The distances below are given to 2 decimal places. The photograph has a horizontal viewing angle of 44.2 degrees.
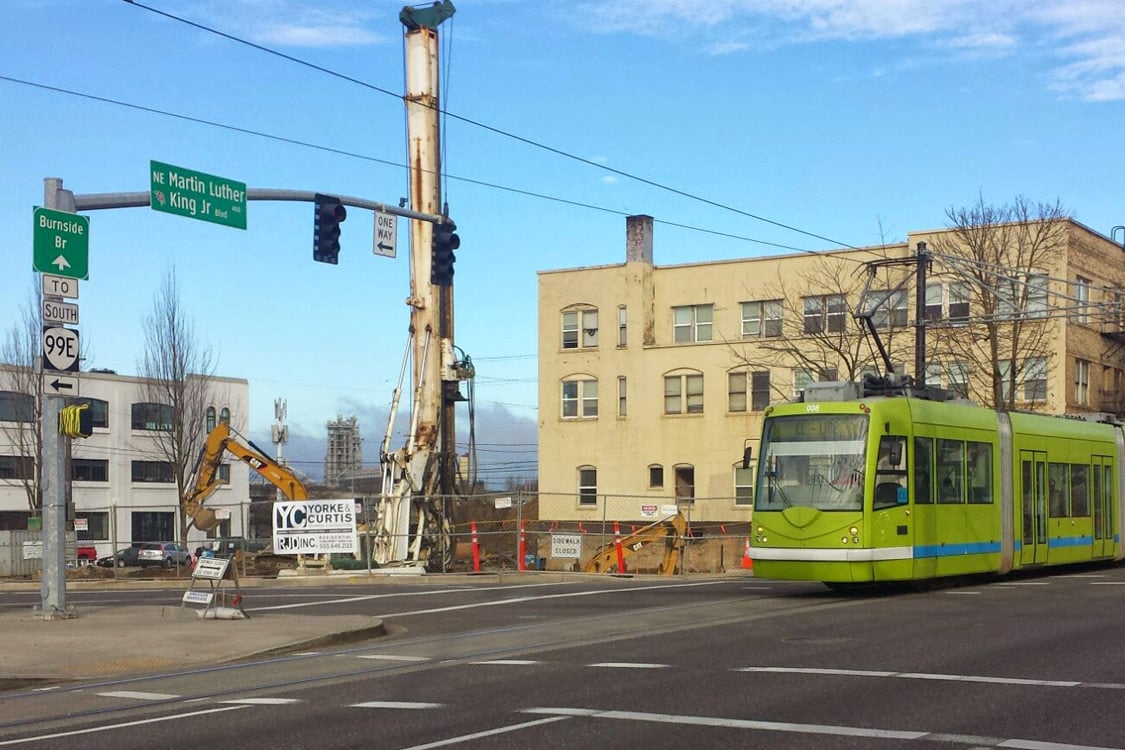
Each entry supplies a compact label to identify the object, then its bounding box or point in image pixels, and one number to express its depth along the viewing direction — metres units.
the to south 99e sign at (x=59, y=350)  18.67
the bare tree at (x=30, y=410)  56.72
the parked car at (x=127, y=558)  60.15
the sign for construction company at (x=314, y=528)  32.19
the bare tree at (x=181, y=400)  58.25
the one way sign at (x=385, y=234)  25.92
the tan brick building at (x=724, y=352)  49.25
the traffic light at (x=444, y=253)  28.11
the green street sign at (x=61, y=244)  18.69
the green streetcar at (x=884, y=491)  20.95
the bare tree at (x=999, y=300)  44.38
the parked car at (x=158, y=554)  58.28
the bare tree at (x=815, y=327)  49.75
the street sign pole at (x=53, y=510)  18.98
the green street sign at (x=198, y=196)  20.89
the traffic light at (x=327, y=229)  24.11
